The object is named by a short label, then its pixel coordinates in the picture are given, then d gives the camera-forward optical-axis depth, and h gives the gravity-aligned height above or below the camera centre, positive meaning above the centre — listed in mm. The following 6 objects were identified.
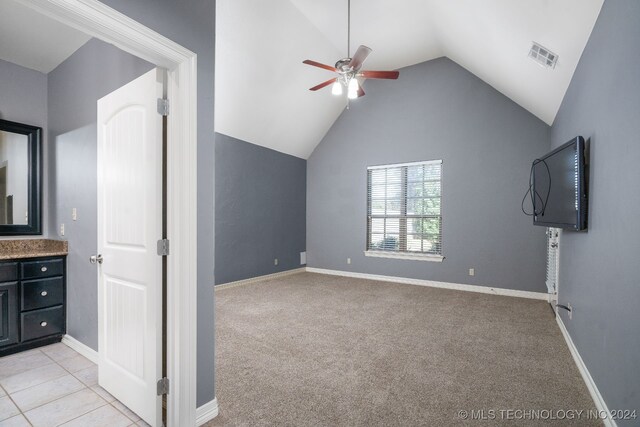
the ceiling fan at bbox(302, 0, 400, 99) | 3458 +1618
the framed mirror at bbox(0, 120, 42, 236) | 2979 +287
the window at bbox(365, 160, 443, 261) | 5570 -26
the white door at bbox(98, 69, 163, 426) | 1716 -220
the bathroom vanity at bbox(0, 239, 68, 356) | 2639 -777
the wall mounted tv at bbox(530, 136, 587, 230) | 2229 +198
